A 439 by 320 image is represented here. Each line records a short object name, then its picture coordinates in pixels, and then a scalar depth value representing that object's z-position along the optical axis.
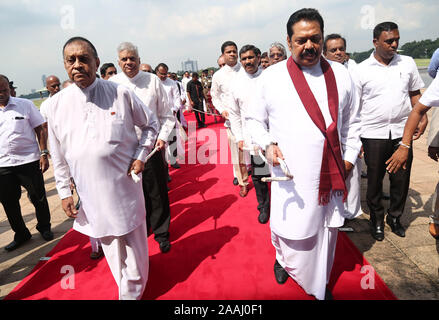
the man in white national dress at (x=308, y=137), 1.81
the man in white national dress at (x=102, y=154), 1.91
